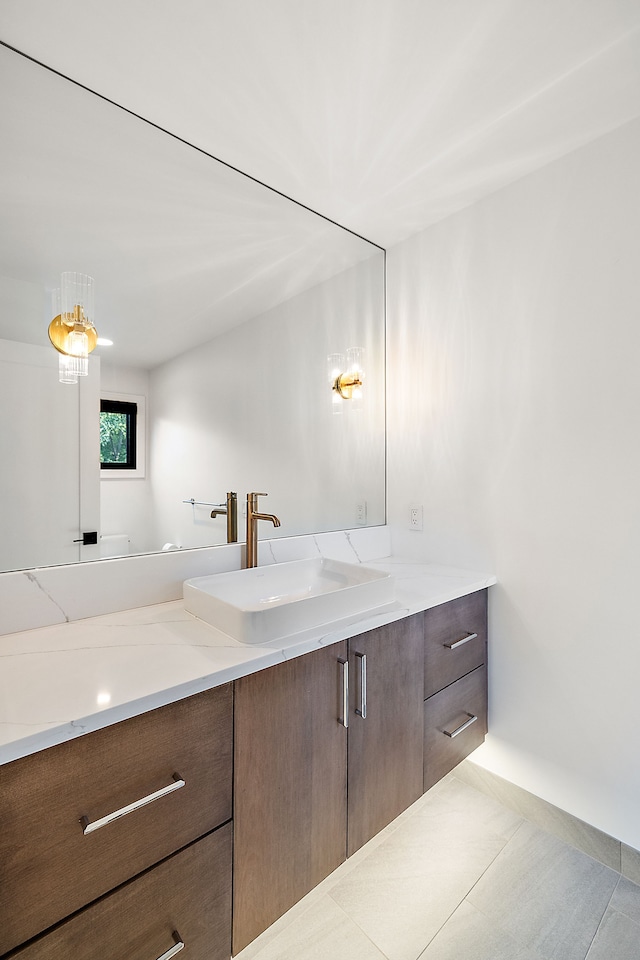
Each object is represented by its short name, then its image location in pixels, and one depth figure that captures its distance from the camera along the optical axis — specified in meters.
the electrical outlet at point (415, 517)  2.06
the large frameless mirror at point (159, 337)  1.21
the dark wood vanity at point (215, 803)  0.75
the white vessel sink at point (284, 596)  1.08
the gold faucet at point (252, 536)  1.61
